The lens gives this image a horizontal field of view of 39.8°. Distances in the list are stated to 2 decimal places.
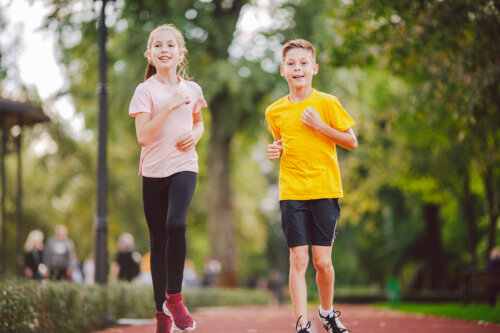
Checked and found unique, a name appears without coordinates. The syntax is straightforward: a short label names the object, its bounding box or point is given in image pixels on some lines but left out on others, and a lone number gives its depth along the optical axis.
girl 4.89
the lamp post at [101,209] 9.65
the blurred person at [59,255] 13.68
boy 5.07
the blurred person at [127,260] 14.29
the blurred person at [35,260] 13.21
